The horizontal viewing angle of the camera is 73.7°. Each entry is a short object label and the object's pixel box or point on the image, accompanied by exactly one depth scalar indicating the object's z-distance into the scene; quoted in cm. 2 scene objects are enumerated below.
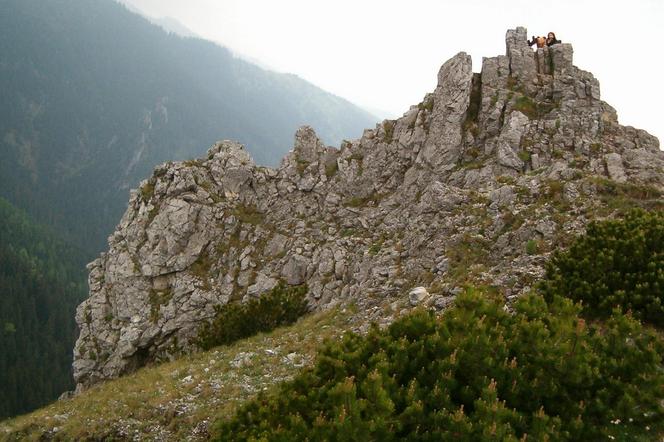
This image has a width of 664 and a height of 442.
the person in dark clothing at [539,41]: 4500
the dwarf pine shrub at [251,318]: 2922
